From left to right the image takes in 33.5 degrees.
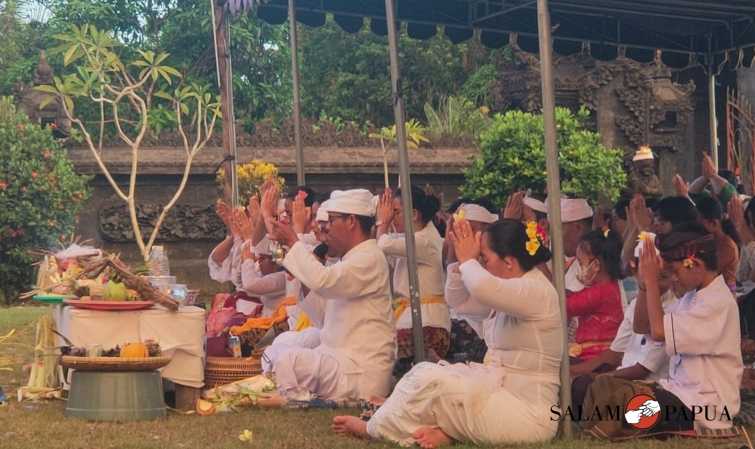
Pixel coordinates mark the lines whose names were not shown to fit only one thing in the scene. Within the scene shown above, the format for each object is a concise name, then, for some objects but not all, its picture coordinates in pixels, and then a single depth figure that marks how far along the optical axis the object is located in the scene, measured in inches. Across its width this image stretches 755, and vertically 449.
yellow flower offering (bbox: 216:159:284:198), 686.5
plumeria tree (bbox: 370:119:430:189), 790.1
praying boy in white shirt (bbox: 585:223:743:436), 241.4
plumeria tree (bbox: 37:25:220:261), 645.3
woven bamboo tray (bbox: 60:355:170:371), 278.4
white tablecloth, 290.0
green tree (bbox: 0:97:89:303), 642.8
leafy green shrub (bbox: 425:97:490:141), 812.6
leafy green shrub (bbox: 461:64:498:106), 1219.2
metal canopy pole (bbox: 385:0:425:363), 297.0
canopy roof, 434.0
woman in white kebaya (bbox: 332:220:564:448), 240.8
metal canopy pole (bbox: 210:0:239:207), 456.4
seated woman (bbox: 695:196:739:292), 298.0
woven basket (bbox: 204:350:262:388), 322.3
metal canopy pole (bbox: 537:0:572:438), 250.7
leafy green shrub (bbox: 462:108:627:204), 715.4
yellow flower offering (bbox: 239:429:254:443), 256.1
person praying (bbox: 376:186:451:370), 331.3
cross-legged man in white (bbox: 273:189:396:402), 294.5
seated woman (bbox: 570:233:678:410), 266.4
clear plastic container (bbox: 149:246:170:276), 378.9
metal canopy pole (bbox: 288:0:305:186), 411.8
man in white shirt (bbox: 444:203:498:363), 309.6
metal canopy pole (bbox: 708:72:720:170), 461.4
